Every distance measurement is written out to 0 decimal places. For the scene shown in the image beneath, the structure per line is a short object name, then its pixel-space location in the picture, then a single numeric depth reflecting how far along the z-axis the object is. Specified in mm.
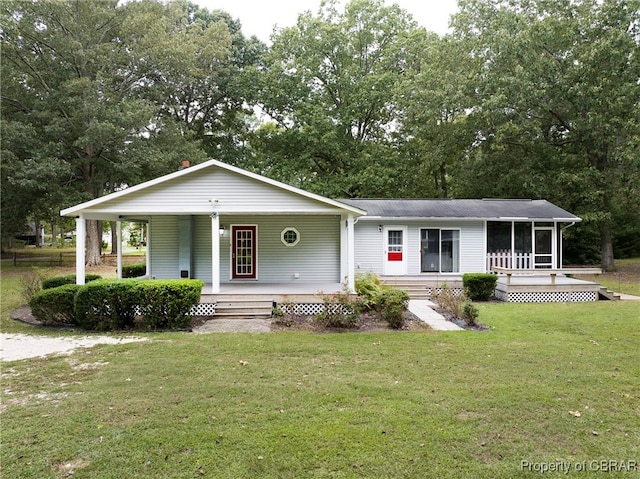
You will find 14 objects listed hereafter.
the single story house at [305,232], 10148
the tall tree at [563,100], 17531
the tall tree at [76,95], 18766
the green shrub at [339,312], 8156
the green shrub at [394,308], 8070
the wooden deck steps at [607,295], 11641
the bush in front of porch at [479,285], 11805
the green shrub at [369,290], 9205
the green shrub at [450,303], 9082
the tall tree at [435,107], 20828
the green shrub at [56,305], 8164
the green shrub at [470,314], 8320
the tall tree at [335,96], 23531
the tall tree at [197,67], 20969
